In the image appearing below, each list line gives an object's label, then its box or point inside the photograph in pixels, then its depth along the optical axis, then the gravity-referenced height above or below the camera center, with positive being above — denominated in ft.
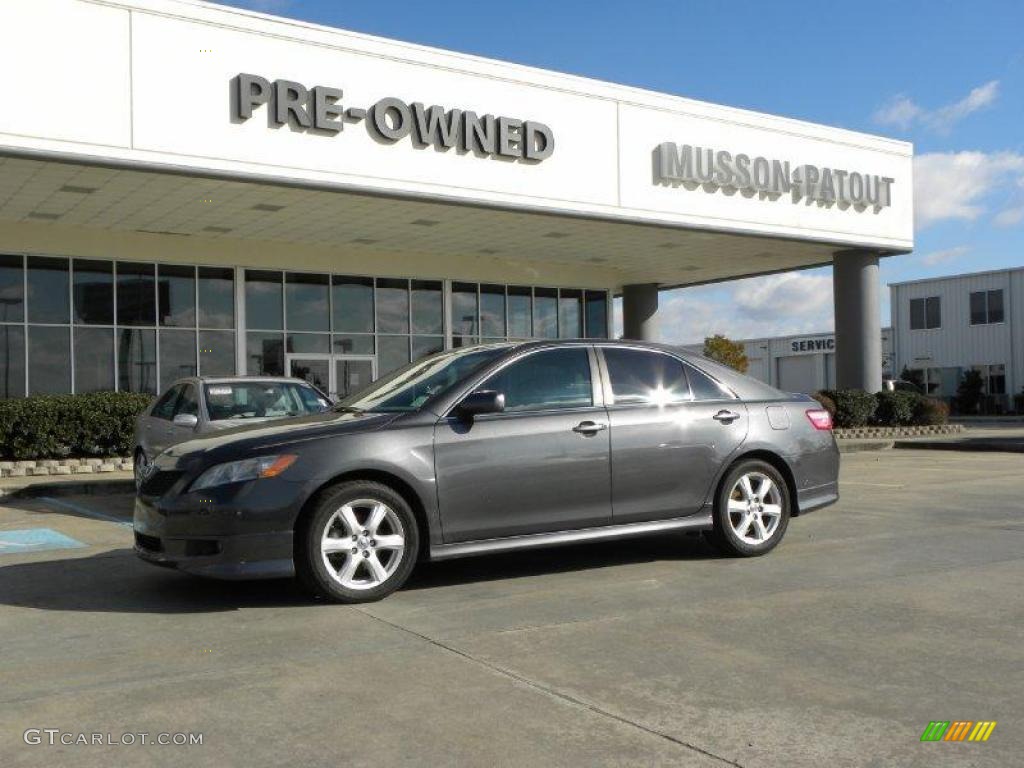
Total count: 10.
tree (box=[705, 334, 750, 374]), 189.09 +8.66
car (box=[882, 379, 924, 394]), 160.76 +1.61
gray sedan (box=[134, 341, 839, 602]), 19.84 -1.41
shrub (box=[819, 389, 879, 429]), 84.17 -0.87
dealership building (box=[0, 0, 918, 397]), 53.72 +12.29
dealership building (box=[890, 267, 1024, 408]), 158.40 +9.89
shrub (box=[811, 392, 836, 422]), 82.20 -0.42
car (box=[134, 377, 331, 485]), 36.86 +0.04
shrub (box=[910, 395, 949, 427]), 90.94 -1.64
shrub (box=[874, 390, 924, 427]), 88.28 -1.28
